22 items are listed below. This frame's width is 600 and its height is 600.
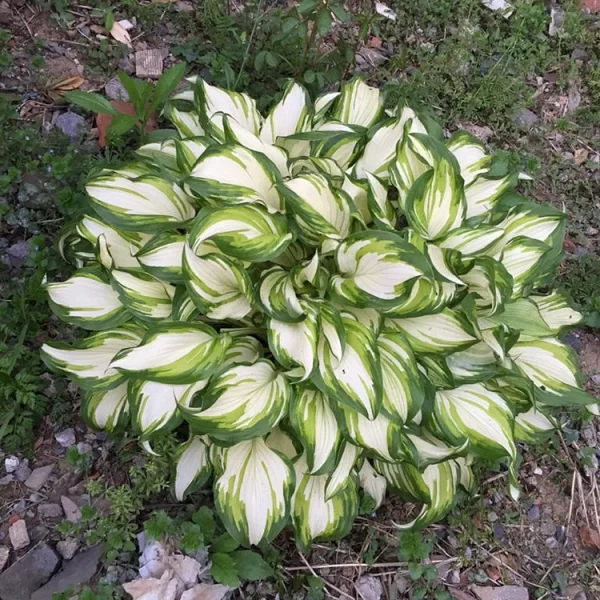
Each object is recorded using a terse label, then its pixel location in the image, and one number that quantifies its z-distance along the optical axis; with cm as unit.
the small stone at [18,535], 168
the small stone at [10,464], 178
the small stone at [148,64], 258
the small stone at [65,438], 184
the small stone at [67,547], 167
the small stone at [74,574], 158
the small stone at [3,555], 165
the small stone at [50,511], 173
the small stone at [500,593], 178
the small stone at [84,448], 183
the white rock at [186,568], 158
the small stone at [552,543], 190
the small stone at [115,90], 248
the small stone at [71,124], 233
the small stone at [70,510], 173
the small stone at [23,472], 178
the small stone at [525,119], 279
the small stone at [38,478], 177
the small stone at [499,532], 188
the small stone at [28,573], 160
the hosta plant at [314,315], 139
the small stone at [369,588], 174
